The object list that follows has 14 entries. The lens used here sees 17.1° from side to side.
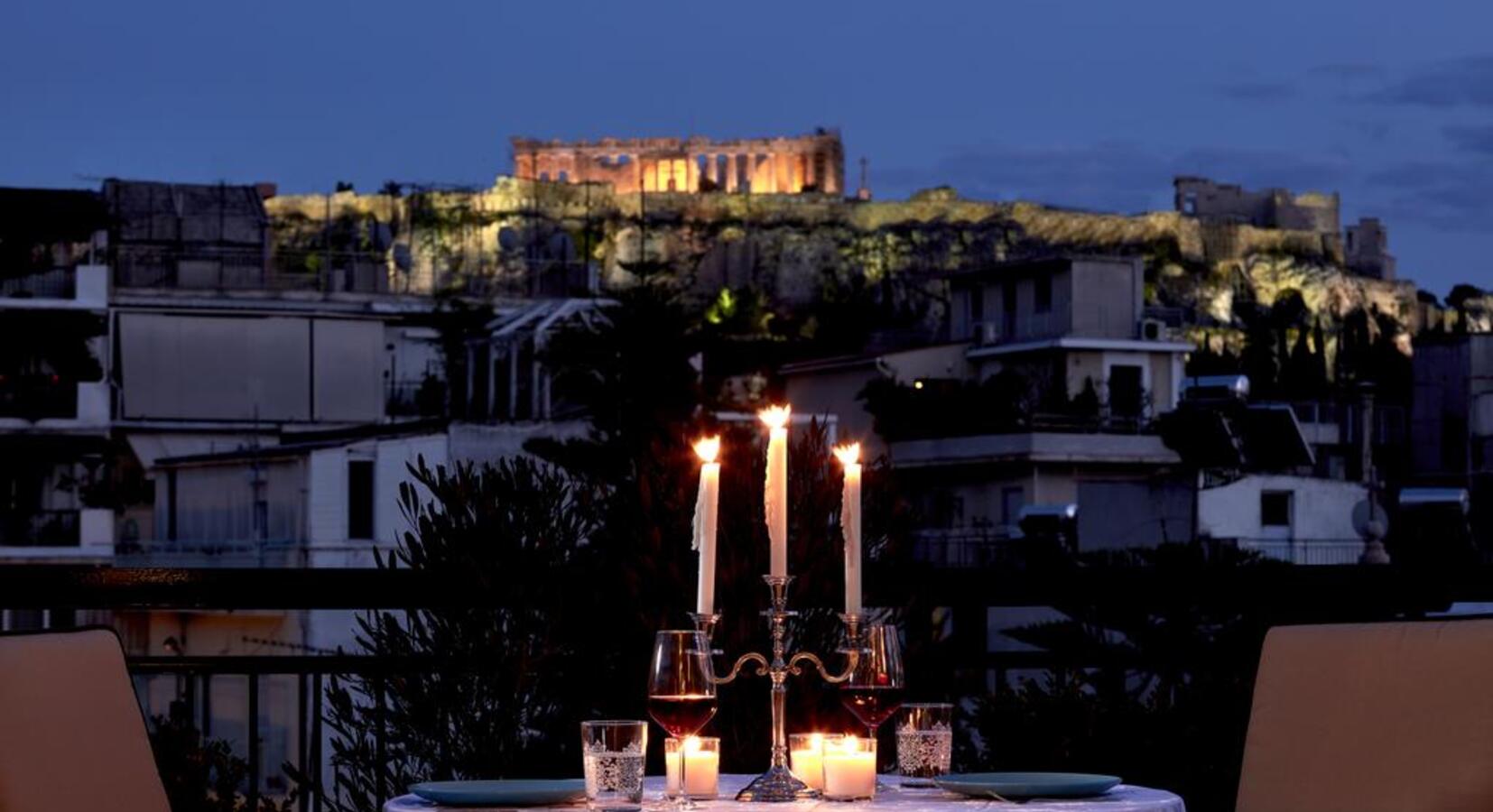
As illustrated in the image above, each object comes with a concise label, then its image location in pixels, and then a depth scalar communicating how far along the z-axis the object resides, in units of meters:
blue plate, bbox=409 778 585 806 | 6.73
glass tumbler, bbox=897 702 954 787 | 7.40
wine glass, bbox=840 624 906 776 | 7.02
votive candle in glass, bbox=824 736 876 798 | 6.85
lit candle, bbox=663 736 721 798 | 7.00
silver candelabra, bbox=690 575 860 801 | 6.96
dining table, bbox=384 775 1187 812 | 6.73
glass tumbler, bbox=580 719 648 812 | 6.63
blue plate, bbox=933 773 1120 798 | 6.86
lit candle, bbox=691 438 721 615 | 7.09
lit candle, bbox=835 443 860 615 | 7.27
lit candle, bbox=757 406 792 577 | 7.05
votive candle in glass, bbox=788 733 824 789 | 7.18
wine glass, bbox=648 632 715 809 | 6.78
